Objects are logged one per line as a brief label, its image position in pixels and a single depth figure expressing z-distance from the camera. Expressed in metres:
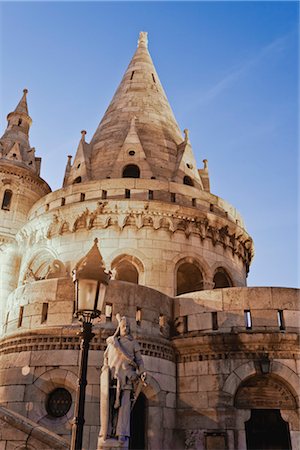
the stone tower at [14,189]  20.42
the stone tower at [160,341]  11.07
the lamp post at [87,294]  6.55
